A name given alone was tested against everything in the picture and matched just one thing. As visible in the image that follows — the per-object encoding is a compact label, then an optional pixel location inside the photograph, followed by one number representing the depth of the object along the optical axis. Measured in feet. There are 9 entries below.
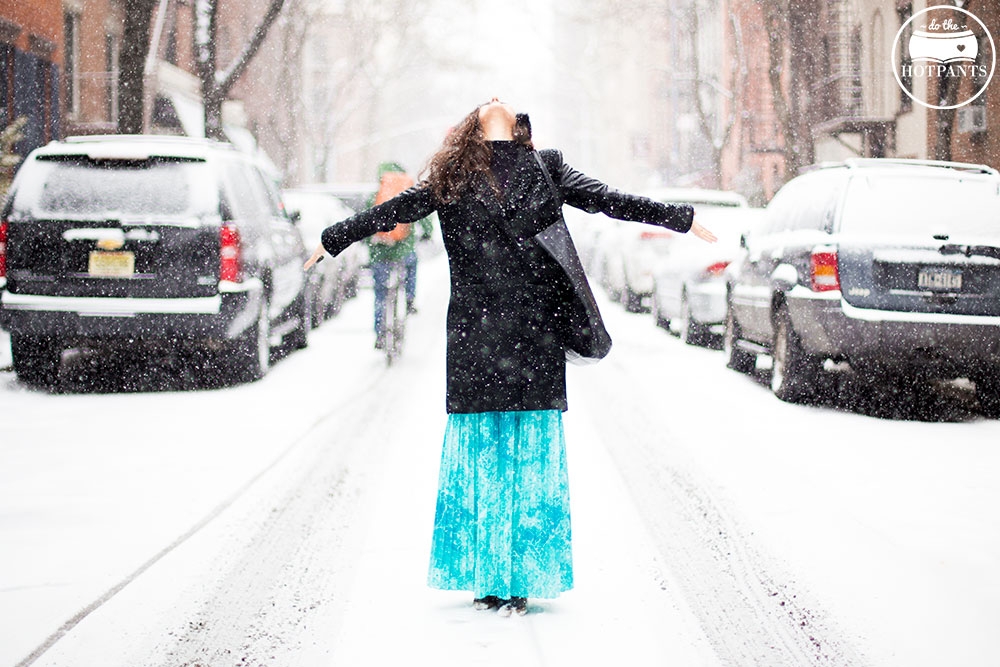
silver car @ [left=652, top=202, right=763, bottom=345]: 47.62
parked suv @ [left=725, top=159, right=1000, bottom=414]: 30.91
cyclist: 41.04
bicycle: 41.09
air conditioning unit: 73.56
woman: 14.65
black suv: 33.55
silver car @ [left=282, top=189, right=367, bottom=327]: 55.52
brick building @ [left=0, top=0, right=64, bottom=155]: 75.51
